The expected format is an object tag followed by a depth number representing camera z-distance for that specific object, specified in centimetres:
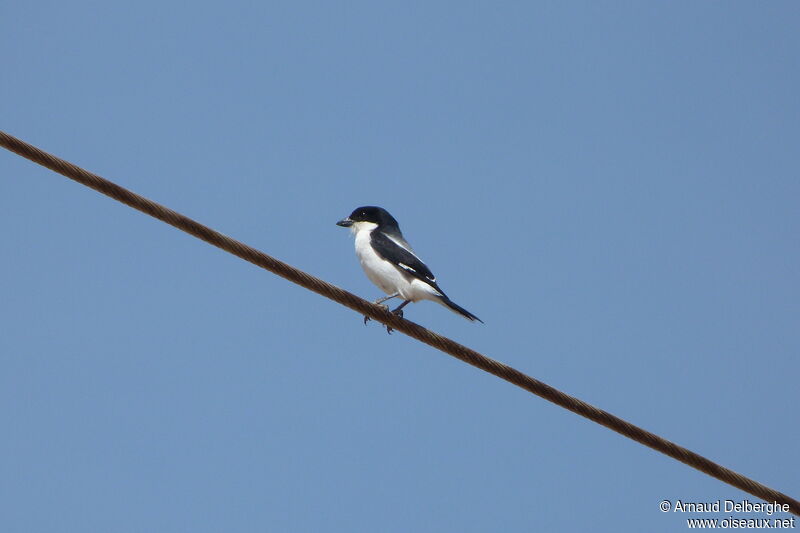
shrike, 1844
